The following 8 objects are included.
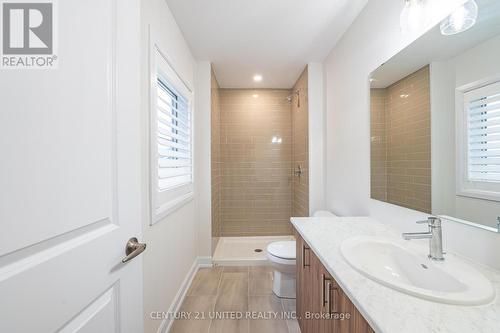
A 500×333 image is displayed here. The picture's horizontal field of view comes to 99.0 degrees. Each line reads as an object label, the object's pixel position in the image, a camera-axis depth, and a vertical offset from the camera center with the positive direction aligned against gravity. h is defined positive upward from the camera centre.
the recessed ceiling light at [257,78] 3.02 +1.28
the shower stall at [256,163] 3.48 +0.05
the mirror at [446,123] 0.86 +0.21
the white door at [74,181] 0.43 -0.03
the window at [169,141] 1.45 +0.22
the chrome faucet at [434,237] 0.95 -0.33
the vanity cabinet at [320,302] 0.79 -0.64
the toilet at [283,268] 1.90 -0.92
